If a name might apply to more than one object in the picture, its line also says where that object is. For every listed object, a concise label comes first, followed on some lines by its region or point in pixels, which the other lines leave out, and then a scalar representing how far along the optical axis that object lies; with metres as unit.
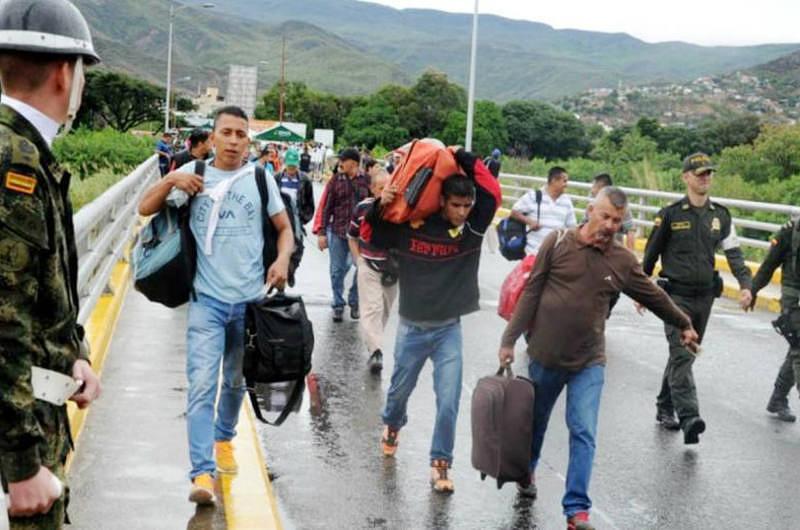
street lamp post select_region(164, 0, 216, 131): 64.14
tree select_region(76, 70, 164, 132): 87.94
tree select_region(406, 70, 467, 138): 95.75
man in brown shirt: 6.45
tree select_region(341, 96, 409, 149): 92.81
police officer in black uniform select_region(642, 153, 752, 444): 8.77
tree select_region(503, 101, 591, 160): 103.38
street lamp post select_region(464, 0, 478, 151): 34.56
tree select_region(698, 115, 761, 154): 93.38
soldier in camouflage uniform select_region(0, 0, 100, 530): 2.71
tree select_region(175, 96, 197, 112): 139.88
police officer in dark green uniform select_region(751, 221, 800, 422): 9.05
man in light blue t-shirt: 6.22
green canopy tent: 51.22
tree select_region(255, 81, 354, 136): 124.88
